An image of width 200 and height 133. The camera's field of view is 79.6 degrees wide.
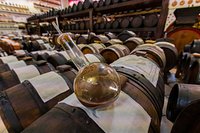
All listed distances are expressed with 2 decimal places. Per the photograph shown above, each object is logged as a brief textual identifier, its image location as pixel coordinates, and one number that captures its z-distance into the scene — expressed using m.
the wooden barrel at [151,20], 3.38
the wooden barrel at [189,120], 0.52
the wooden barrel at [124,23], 4.02
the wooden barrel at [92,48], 2.41
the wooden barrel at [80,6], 5.12
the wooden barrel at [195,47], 2.01
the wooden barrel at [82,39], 3.81
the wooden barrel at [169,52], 2.20
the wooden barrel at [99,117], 0.48
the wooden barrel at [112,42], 2.88
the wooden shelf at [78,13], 4.86
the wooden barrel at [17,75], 1.07
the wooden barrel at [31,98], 0.72
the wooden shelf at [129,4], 3.31
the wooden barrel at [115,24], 4.30
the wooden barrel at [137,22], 3.70
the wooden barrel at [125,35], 3.43
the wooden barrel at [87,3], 4.72
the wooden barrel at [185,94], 0.74
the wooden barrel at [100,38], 3.25
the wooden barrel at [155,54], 1.61
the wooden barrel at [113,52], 2.05
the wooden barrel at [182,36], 2.77
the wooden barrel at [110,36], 3.64
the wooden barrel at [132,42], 2.78
